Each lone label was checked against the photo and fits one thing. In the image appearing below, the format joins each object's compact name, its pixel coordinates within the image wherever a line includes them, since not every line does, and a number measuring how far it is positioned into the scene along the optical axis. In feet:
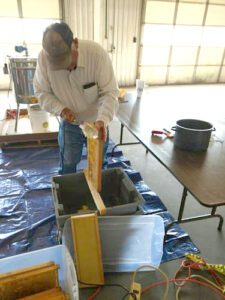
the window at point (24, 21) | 15.97
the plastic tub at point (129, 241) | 4.30
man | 4.44
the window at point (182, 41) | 18.89
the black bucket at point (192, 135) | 4.48
